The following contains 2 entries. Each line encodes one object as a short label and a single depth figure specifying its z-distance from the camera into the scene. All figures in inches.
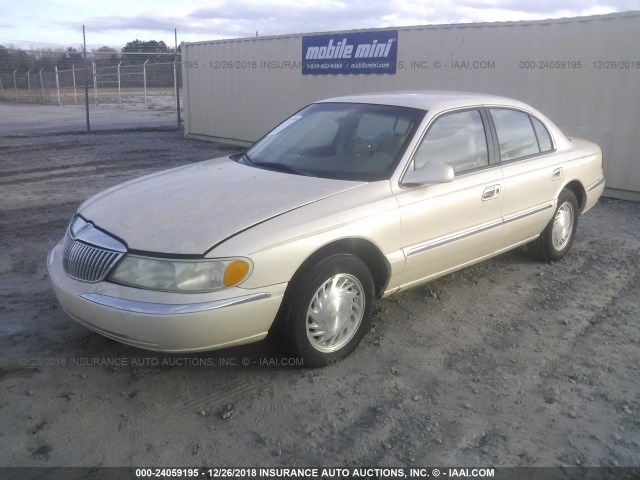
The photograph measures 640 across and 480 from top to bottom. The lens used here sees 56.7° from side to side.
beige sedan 121.5
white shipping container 338.0
